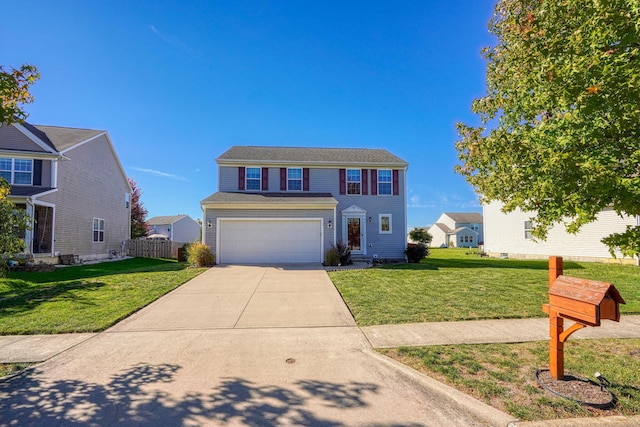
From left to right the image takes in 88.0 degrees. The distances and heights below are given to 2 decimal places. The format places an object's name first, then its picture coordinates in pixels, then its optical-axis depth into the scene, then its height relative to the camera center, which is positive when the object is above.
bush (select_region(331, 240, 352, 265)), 15.52 -0.78
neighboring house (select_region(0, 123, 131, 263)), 16.67 +2.85
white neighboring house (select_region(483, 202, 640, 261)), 17.69 -0.14
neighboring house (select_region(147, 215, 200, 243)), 49.25 +1.50
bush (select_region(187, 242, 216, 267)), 14.95 -0.84
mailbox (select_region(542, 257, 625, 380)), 3.30 -0.71
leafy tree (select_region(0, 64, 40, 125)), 5.22 +2.38
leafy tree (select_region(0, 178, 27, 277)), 7.04 +0.24
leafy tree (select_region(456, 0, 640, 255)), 3.90 +1.55
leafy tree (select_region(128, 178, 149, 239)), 30.53 +2.04
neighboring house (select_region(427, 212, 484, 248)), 52.16 +0.96
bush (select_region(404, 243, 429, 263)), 18.47 -0.89
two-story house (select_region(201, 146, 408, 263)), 16.45 +1.59
